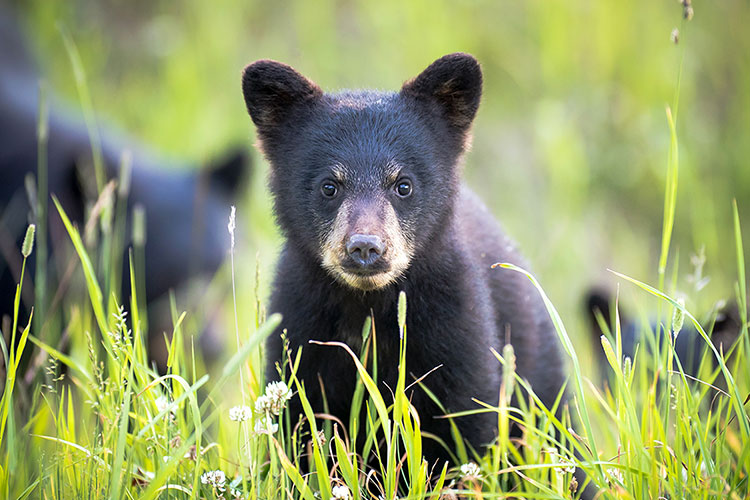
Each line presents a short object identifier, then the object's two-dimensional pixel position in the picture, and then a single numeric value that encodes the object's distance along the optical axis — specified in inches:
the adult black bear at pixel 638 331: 307.7
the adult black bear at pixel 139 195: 384.5
